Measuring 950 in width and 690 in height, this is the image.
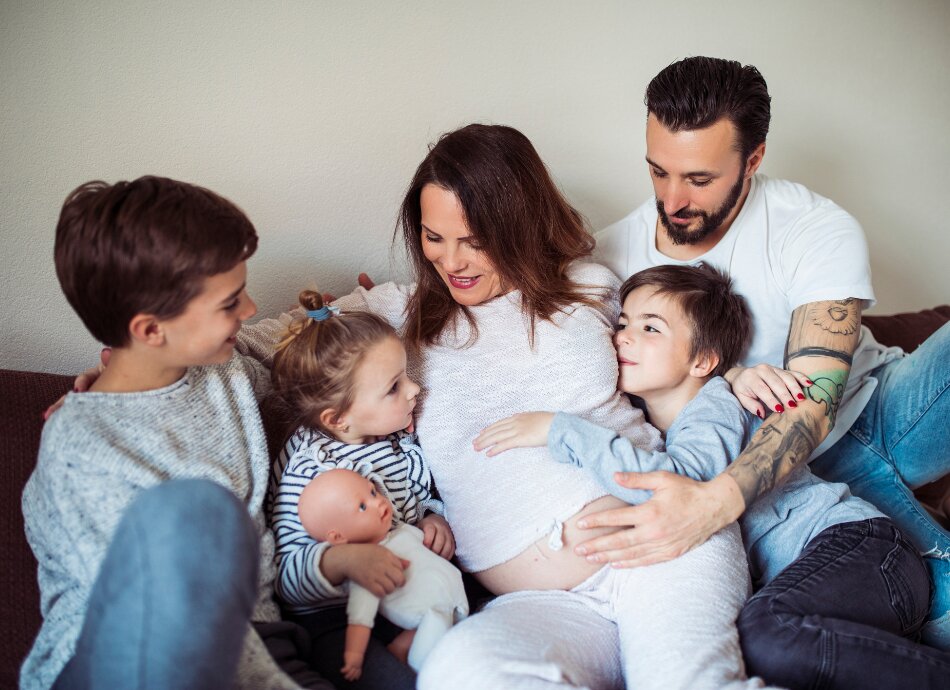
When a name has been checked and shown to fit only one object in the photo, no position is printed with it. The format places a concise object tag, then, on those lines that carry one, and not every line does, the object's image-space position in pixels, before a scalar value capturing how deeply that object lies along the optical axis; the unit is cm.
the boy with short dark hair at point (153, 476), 95
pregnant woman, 129
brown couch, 125
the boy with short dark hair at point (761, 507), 129
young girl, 137
